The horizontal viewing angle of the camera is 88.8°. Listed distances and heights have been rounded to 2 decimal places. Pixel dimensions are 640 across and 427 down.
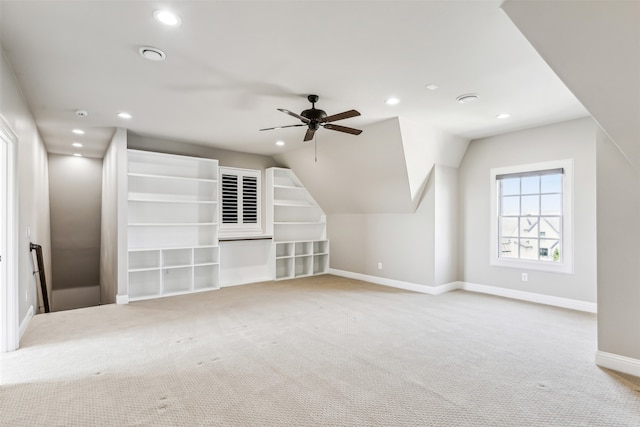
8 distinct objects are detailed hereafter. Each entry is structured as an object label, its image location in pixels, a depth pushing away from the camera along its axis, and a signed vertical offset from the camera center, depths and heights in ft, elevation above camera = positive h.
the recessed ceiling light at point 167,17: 7.12 +4.42
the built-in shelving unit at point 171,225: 17.61 -0.51
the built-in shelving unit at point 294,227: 22.29 -0.82
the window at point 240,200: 20.79 +1.05
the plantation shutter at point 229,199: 20.76 +1.08
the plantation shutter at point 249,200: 21.68 +1.07
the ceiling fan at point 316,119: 11.77 +3.54
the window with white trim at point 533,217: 15.31 +0.02
